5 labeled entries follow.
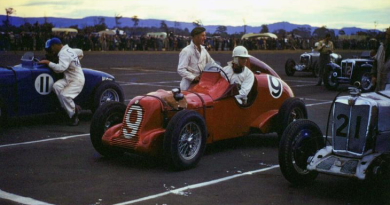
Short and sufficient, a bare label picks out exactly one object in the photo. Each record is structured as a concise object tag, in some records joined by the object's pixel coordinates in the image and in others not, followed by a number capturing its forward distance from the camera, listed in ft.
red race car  22.59
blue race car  32.86
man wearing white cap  26.63
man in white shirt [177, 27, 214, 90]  28.76
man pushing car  33.96
